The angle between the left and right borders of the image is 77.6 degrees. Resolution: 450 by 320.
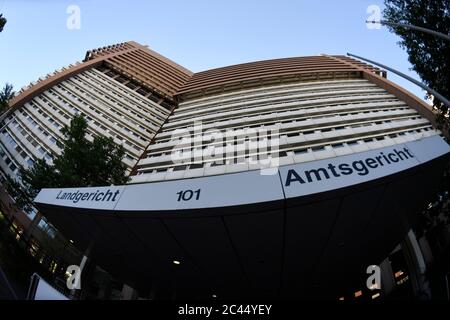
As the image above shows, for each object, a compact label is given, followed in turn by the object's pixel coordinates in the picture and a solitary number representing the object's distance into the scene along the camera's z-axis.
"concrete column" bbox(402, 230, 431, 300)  13.81
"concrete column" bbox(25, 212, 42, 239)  19.18
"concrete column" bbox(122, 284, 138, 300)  17.87
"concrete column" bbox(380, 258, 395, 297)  15.60
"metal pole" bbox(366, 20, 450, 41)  8.59
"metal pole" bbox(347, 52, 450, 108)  7.90
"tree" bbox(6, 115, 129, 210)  13.39
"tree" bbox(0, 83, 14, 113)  14.95
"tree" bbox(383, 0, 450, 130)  10.15
